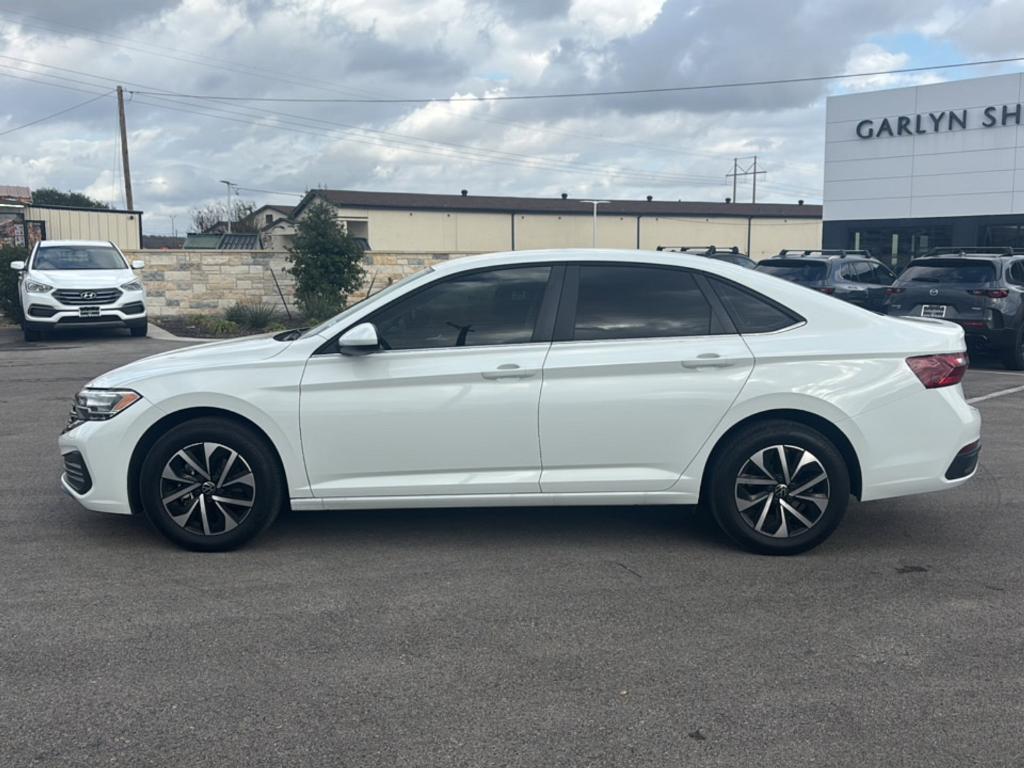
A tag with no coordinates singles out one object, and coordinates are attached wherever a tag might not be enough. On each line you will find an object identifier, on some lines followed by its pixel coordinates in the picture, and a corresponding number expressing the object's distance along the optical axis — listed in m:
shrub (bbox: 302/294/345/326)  21.94
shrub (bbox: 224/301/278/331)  21.45
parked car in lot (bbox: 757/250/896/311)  16.47
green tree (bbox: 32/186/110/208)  74.52
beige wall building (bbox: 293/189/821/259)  56.88
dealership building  26.20
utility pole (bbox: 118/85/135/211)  38.88
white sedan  5.21
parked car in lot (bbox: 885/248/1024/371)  13.20
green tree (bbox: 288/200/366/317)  22.78
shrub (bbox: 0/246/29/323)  20.14
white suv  17.52
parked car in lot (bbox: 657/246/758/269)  19.92
